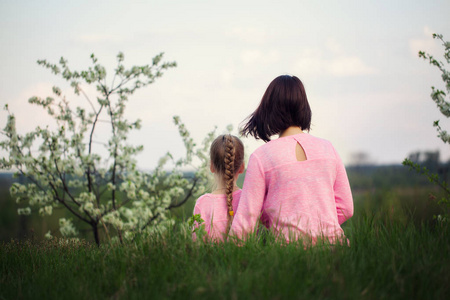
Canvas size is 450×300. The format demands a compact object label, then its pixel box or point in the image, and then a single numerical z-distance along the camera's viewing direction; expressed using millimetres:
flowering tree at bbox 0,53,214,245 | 5594
